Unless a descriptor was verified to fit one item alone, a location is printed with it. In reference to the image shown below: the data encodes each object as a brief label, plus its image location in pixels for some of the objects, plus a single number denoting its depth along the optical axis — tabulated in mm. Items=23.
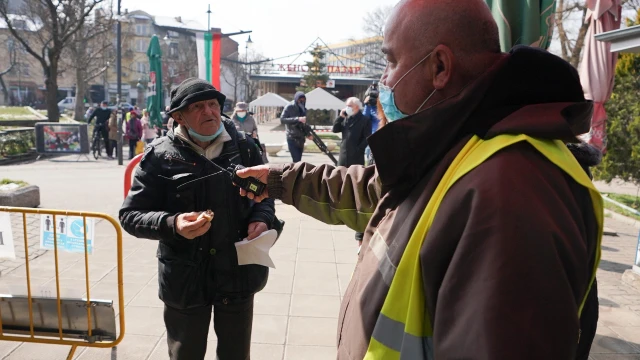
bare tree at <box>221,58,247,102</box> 58850
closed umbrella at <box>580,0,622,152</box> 5703
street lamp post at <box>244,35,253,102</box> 59472
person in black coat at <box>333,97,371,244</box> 8195
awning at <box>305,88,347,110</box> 23344
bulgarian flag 10307
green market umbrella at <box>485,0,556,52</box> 3062
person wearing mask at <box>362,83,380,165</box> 7975
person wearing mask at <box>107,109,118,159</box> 16230
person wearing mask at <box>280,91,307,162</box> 9781
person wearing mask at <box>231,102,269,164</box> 10664
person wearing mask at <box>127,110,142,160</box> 16547
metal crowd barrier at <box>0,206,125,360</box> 3391
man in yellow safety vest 952
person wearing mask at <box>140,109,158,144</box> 17328
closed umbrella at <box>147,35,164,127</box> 14391
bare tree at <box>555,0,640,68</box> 16594
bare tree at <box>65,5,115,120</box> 28391
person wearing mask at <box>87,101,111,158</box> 16953
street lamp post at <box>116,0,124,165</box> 14977
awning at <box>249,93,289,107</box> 25070
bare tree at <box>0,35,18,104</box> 42756
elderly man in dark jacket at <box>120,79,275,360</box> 2715
